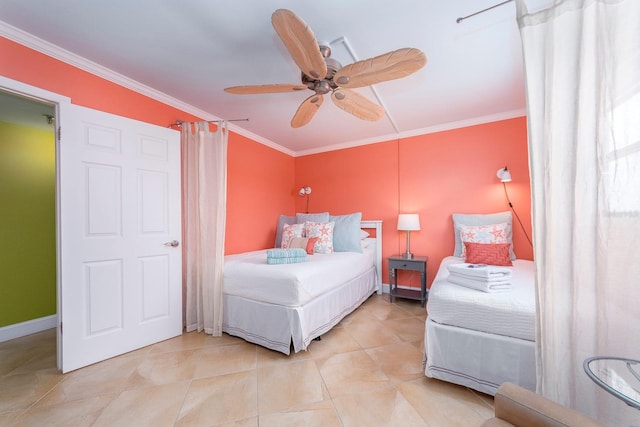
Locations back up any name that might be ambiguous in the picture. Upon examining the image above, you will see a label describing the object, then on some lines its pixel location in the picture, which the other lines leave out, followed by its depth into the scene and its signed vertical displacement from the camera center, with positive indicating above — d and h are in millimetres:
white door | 1871 -155
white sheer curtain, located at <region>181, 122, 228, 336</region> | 2459 -66
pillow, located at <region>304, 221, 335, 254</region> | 3262 -251
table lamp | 3336 -113
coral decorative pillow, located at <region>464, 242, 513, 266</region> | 2535 -417
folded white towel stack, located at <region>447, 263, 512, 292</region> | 1650 -443
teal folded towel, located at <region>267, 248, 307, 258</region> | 2405 -372
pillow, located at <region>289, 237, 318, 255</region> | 3135 -359
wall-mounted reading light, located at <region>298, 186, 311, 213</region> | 4406 +458
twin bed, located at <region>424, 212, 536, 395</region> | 1454 -778
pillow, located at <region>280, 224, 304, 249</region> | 3441 -232
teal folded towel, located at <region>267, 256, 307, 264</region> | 2396 -438
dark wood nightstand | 3209 -778
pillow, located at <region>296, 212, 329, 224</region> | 3754 -39
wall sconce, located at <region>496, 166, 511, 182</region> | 2889 +465
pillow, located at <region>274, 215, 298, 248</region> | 3977 -119
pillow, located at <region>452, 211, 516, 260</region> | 2916 -86
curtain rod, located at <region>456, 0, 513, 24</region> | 1477 +1286
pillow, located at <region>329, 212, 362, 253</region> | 3473 -269
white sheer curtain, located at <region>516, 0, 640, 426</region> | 837 +95
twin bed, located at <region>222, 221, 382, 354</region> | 2064 -775
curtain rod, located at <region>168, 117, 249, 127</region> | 2611 +1011
